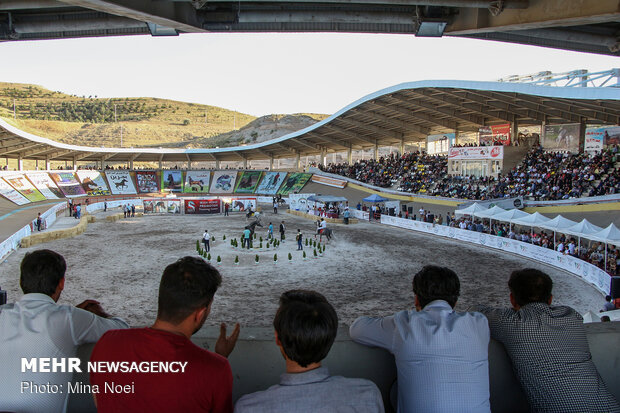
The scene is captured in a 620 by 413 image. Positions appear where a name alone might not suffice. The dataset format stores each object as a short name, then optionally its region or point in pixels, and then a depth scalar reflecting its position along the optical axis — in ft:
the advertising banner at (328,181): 168.75
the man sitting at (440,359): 7.77
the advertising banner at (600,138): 95.30
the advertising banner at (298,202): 137.19
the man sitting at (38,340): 7.68
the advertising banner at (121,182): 180.21
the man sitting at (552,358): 8.26
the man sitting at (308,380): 6.23
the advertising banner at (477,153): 113.54
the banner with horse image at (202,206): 131.85
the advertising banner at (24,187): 147.74
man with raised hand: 6.54
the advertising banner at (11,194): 138.31
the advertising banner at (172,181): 188.24
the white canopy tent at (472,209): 83.82
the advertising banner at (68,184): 165.48
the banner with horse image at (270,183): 193.76
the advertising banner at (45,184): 157.48
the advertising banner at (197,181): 191.54
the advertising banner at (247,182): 195.62
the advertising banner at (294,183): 187.27
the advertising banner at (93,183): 173.00
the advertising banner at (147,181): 185.06
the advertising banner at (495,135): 121.90
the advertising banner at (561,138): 111.55
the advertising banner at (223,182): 194.47
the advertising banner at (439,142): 151.06
